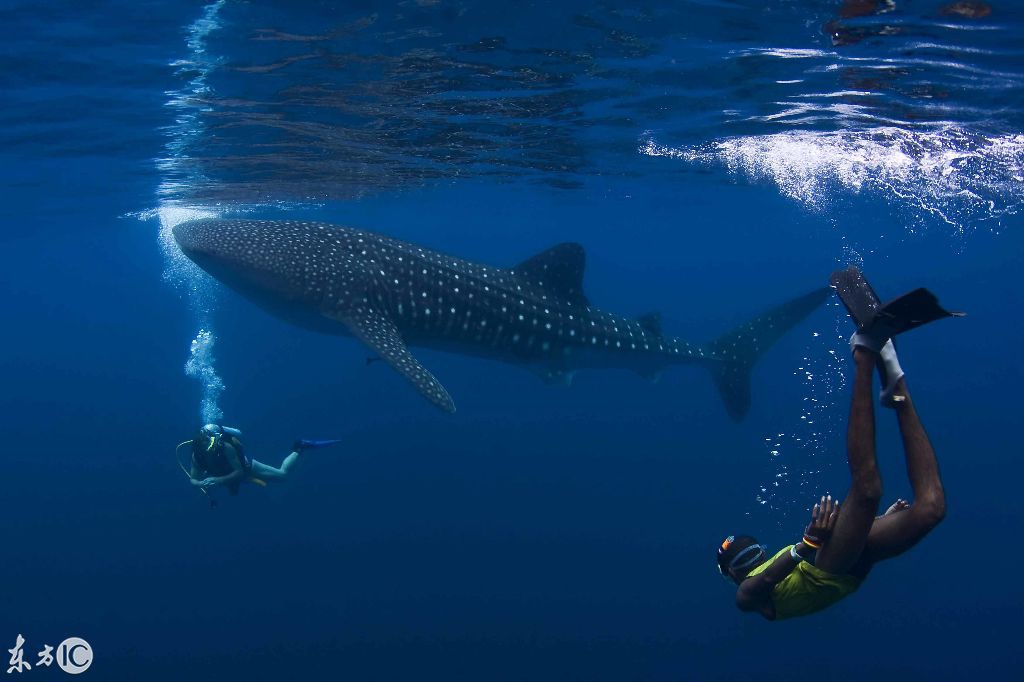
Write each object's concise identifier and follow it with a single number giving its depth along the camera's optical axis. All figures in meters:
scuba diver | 11.55
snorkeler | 4.17
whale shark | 8.82
